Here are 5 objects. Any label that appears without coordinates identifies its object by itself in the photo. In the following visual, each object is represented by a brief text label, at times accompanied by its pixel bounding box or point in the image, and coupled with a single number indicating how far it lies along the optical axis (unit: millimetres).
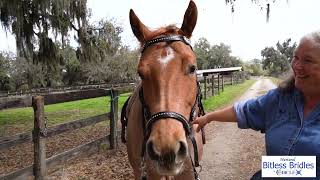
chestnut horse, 1421
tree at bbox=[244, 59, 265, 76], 76351
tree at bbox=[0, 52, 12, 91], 28542
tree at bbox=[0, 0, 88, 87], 7854
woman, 1267
